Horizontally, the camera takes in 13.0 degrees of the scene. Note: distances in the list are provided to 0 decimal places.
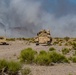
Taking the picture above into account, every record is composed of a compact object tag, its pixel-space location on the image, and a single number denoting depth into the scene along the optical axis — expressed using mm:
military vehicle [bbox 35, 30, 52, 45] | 60738
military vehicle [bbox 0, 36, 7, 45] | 65212
